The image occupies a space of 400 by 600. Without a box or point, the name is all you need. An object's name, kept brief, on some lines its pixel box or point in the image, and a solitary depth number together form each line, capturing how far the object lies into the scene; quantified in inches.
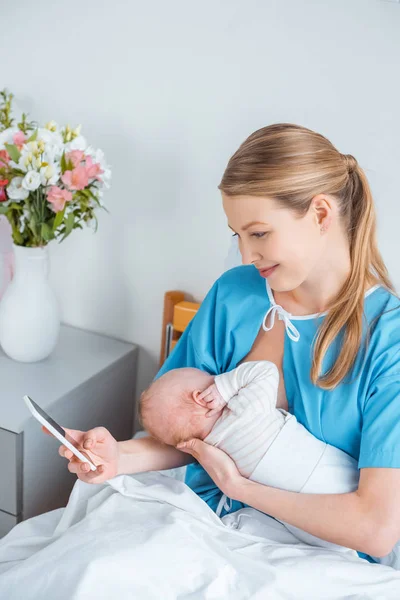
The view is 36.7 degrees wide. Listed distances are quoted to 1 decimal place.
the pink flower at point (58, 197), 60.7
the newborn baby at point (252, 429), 46.4
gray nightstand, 60.6
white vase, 67.4
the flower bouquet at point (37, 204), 60.8
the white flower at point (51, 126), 62.8
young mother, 43.3
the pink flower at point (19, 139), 61.2
